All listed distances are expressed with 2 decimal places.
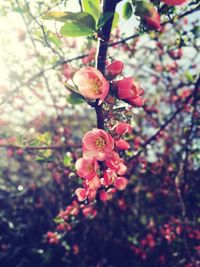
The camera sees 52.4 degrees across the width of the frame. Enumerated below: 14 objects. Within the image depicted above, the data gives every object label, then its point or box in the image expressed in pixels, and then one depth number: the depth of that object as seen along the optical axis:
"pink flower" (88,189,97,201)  0.28
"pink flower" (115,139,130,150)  0.24
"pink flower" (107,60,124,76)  0.20
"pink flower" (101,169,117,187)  0.24
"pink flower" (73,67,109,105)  0.19
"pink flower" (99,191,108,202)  0.28
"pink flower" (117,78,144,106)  0.19
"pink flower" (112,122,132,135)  0.23
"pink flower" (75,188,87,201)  0.28
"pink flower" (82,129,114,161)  0.21
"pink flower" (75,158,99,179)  0.23
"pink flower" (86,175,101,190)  0.24
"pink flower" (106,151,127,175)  0.23
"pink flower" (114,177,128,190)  0.28
